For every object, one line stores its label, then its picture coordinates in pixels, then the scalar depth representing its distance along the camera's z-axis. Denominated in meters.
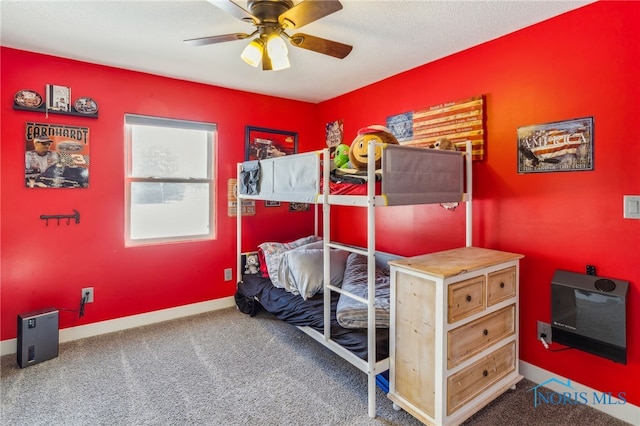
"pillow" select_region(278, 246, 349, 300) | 2.64
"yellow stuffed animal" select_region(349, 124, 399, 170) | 2.09
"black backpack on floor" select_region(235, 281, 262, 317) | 3.29
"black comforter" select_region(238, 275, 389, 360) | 2.01
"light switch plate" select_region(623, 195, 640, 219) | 1.77
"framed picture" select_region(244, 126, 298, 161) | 3.66
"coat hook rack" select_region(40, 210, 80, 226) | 2.64
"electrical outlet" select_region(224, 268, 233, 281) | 3.57
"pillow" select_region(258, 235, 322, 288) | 3.05
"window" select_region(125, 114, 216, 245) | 3.08
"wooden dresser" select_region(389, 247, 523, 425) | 1.72
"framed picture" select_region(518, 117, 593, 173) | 1.95
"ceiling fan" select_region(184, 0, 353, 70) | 1.54
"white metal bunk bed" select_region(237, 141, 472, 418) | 1.86
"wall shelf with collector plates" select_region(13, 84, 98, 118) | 2.53
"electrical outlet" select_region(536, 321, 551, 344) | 2.12
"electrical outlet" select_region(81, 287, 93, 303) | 2.82
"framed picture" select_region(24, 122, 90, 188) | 2.57
